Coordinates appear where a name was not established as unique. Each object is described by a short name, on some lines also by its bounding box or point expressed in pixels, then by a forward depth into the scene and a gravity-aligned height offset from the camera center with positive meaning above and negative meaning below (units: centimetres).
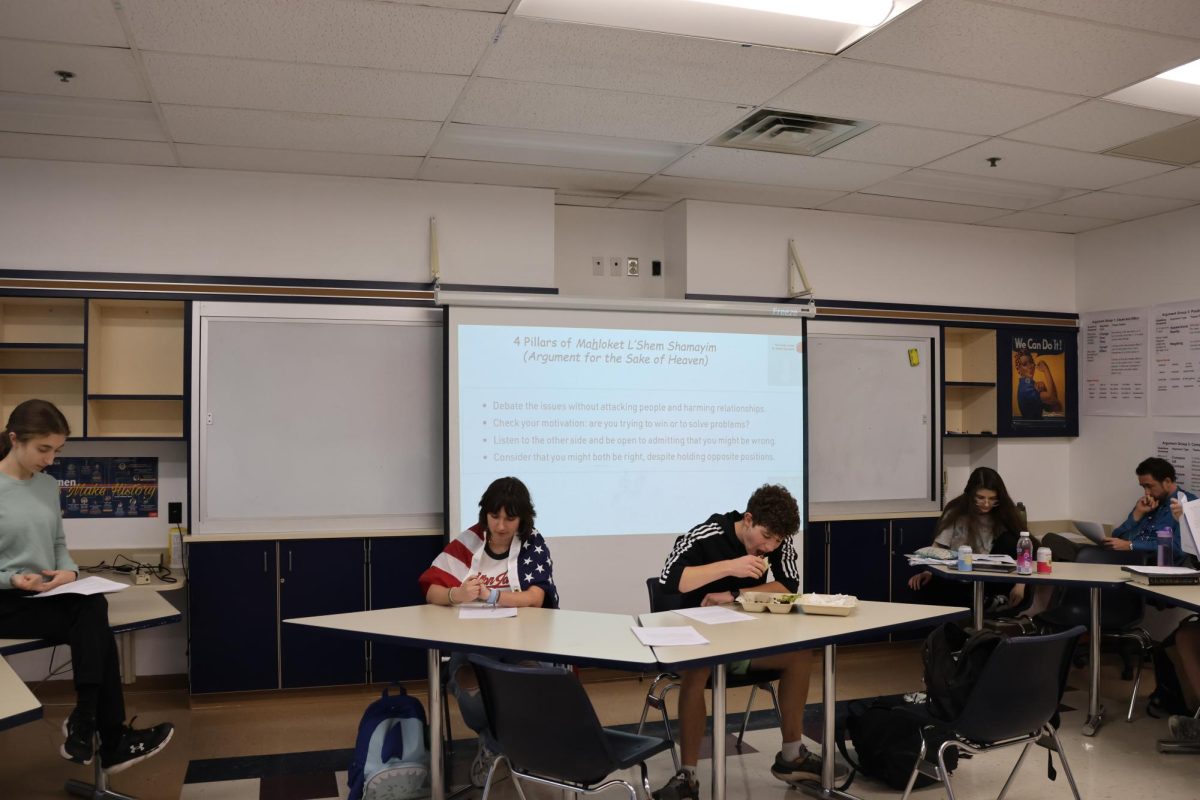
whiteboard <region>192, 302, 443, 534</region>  503 +0
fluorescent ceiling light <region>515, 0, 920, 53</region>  318 +139
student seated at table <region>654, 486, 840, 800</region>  364 -65
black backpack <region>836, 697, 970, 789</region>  380 -135
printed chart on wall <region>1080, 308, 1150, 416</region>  630 +36
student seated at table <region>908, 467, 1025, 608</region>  530 -60
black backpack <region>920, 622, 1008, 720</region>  319 -88
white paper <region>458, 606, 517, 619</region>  353 -74
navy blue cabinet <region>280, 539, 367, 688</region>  505 -99
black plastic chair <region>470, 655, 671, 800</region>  262 -90
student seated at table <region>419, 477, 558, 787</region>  369 -60
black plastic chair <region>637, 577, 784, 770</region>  376 -106
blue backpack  355 -129
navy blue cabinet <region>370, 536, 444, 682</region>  515 -94
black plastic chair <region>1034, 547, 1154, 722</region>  502 -109
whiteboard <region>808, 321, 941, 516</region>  609 -2
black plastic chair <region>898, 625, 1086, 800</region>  298 -92
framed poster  653 +23
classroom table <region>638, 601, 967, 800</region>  298 -75
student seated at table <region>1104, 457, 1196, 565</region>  538 -56
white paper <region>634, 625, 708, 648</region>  310 -74
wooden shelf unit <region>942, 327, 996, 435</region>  654 +23
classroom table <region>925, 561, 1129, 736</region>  446 -80
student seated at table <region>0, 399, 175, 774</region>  347 -69
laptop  598 -75
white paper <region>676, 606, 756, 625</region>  345 -75
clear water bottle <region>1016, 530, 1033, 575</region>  468 -71
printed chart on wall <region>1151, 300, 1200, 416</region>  589 +34
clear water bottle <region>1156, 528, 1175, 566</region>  509 -72
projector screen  523 +3
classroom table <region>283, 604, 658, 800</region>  298 -75
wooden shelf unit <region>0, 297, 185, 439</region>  494 +32
